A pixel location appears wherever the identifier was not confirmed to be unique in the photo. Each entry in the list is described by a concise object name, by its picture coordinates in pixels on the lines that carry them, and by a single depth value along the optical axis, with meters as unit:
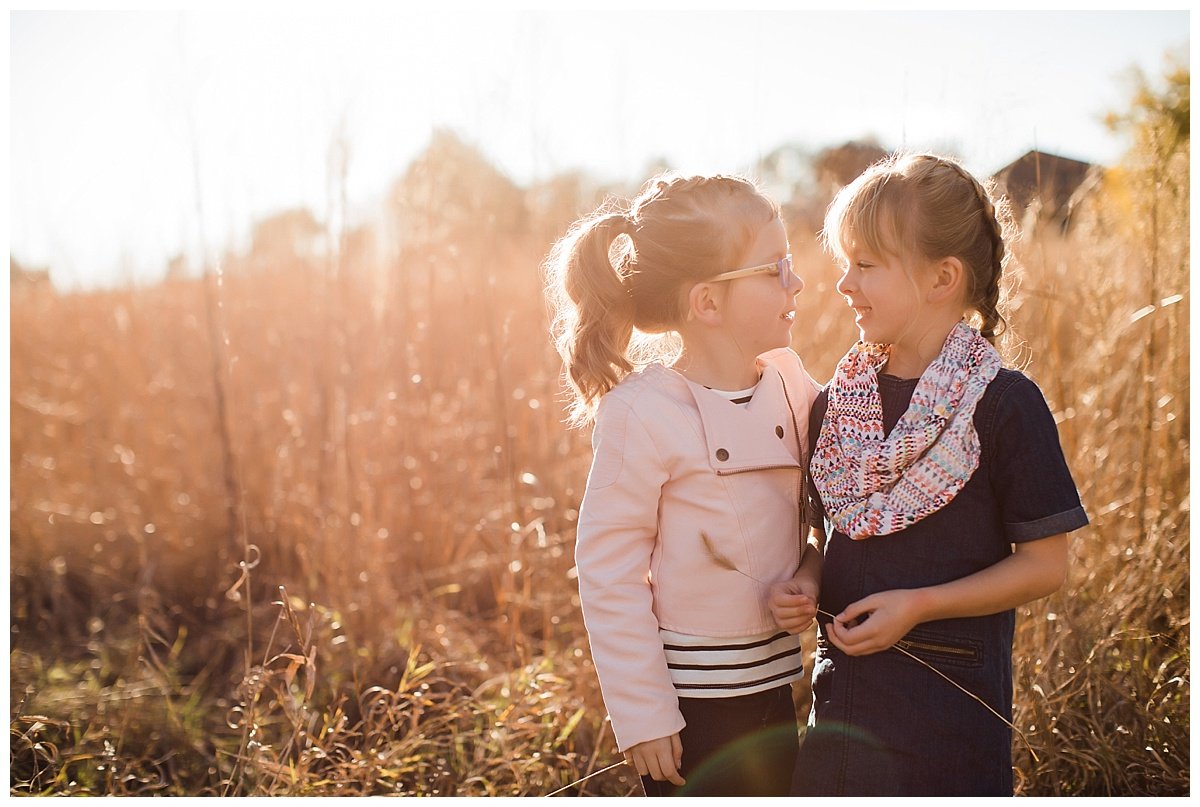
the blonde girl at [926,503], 1.30
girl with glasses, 1.45
